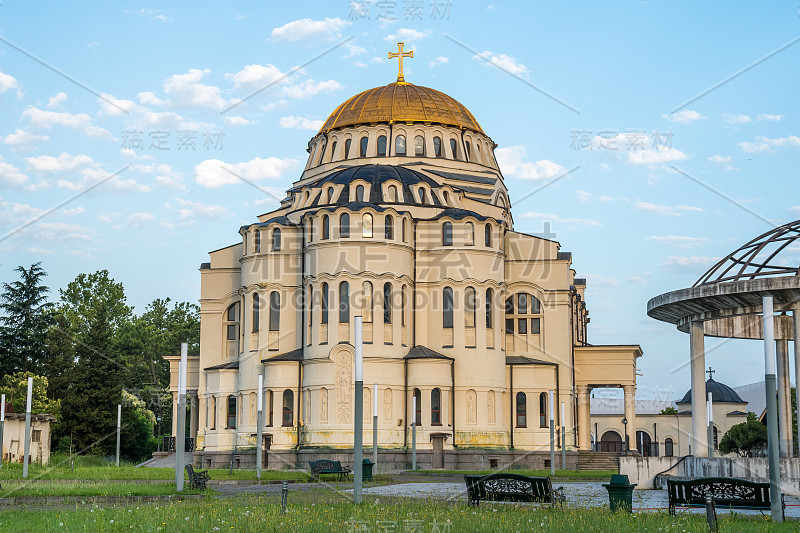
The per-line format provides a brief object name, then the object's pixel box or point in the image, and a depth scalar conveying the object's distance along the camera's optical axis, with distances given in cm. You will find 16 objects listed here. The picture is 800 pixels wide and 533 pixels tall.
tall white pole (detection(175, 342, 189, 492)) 2512
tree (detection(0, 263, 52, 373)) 7162
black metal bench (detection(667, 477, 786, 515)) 1772
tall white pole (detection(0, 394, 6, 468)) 3441
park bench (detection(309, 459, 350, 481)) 3366
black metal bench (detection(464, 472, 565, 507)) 1958
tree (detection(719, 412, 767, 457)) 6341
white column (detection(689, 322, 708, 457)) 2620
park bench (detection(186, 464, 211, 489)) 2602
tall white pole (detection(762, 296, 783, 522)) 1705
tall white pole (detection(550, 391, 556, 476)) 4181
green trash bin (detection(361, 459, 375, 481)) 3339
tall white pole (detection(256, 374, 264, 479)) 3850
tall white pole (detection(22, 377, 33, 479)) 3222
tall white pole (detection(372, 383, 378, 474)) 4034
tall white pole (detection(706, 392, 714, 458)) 3084
